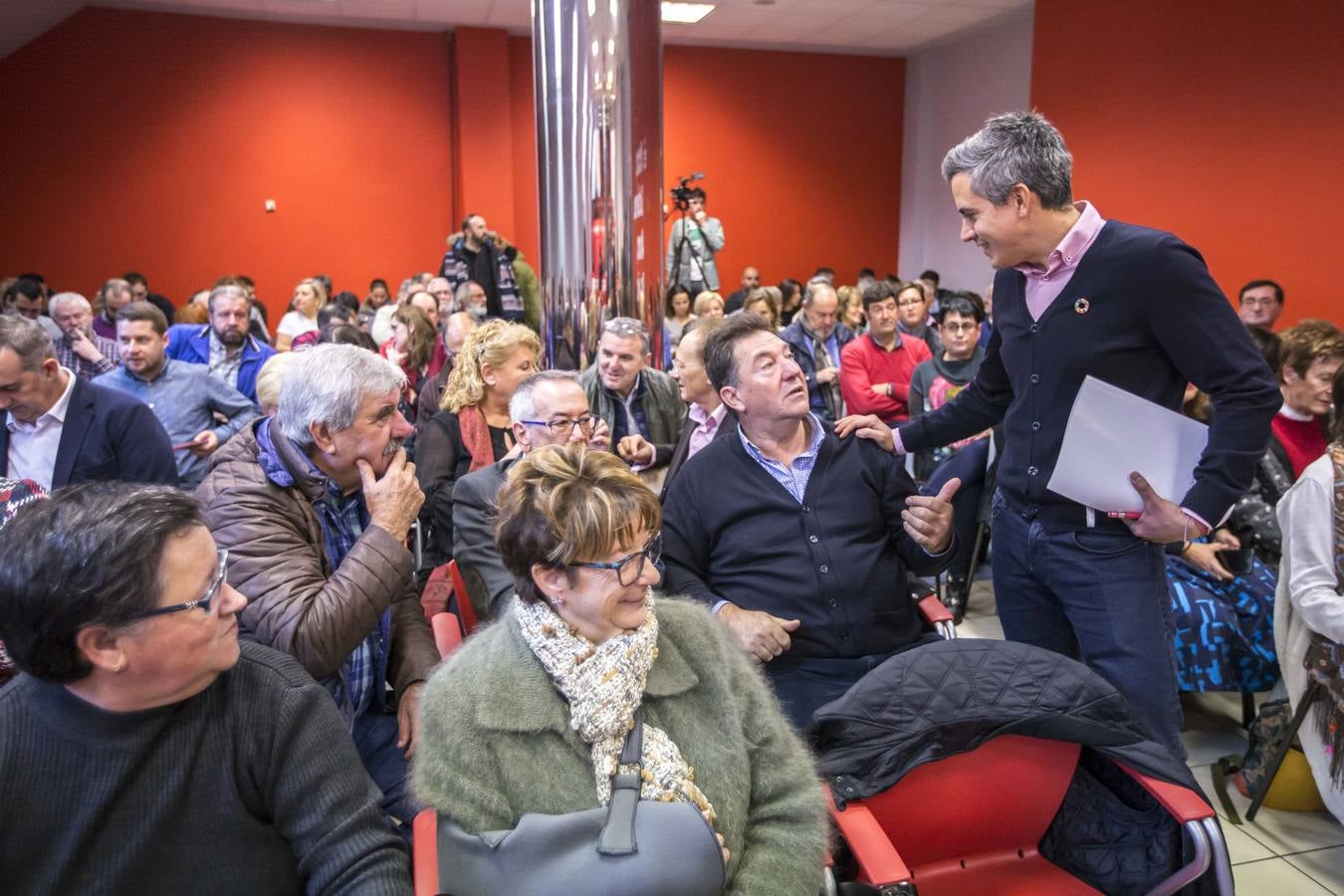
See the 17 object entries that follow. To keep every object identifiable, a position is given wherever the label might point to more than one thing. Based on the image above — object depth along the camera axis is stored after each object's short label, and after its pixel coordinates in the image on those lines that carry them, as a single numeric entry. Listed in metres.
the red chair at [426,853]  1.35
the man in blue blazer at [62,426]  2.53
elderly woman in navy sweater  1.15
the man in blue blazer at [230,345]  4.56
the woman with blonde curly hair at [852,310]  7.60
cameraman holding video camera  8.72
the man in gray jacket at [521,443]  2.22
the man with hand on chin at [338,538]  1.67
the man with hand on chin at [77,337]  5.03
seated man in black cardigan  2.09
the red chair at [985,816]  1.60
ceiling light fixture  9.55
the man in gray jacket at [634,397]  3.29
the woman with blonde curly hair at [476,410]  3.12
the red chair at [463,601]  2.32
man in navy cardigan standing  1.65
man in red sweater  4.93
